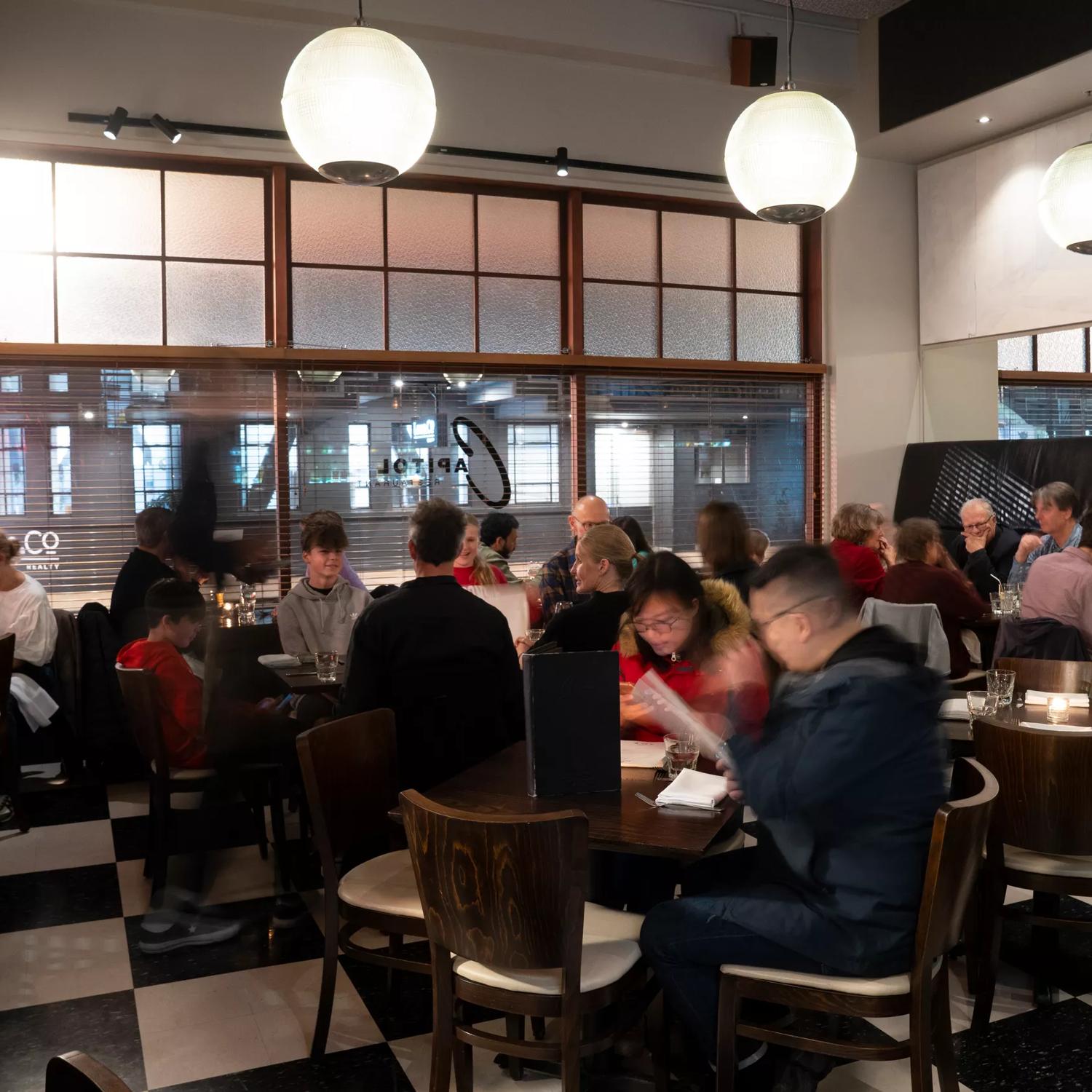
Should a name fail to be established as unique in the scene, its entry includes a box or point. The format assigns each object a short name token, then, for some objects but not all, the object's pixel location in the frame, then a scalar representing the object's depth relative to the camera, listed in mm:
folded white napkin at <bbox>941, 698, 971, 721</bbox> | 3223
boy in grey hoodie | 4605
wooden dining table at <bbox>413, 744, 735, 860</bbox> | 2076
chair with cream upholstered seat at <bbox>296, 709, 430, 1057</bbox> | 2391
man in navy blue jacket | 1927
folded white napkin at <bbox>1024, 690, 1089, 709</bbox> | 3288
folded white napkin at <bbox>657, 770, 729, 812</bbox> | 2275
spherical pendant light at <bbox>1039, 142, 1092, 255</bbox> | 4250
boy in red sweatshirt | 3484
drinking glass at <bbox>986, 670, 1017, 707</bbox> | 3197
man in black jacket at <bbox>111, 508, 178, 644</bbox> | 5145
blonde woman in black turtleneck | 3537
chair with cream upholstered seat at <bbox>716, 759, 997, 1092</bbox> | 1886
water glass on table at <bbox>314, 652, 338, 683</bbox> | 4023
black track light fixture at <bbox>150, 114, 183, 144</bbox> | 5328
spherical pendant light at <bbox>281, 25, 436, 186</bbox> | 2920
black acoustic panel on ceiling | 5492
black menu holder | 2332
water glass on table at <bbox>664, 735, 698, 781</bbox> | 2545
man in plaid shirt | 5277
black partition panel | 6324
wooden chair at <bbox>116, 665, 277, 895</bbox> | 3494
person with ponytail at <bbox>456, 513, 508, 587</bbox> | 5219
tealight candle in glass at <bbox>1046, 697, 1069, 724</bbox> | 3070
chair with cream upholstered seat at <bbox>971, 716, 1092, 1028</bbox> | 2549
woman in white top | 4898
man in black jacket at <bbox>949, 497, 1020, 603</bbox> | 6398
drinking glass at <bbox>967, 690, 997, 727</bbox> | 3191
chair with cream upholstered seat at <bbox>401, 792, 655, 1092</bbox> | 1841
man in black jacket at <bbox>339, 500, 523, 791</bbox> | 2988
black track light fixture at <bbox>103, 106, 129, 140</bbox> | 5250
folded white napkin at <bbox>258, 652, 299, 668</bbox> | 4273
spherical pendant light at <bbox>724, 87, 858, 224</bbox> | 3309
